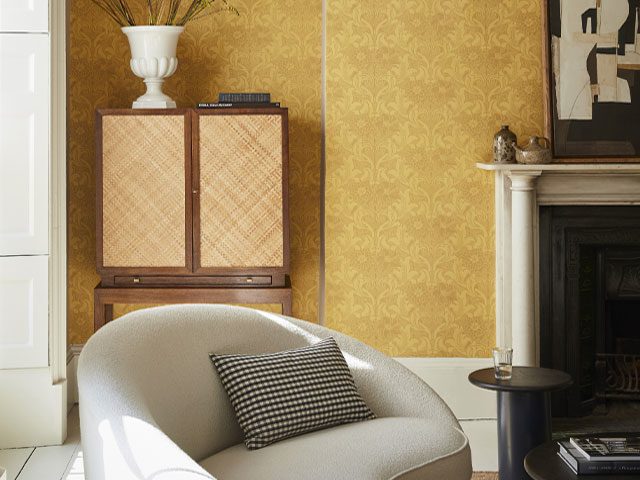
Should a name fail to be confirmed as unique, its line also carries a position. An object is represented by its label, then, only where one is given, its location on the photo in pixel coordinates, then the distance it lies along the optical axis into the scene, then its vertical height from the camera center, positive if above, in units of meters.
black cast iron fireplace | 4.80 -0.28
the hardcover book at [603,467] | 2.54 -0.60
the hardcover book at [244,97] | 4.54 +0.65
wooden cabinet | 4.49 +0.22
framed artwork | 4.72 +0.81
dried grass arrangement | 4.81 +1.14
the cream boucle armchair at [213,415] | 2.42 -0.50
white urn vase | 4.56 +0.86
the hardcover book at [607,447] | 2.56 -0.57
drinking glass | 3.41 -0.44
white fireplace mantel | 4.70 +0.17
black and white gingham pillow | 2.81 -0.46
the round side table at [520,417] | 3.47 -0.65
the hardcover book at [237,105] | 4.53 +0.62
